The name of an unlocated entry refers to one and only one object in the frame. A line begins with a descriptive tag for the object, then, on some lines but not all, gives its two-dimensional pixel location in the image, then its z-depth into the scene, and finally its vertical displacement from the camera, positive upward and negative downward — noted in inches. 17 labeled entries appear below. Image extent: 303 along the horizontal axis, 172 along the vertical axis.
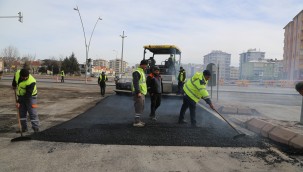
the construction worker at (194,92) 253.1 -15.9
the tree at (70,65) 2883.9 +80.5
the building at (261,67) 3612.2 +118.6
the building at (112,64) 7355.3 +257.3
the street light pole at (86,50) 1182.0 +94.6
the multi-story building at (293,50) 1590.8 +178.2
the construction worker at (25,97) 226.8 -20.3
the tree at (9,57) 3006.2 +157.7
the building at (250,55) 4931.1 +368.6
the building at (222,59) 3213.6 +210.2
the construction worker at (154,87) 303.3 -13.8
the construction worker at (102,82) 594.2 -18.3
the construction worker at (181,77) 524.3 -4.3
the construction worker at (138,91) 254.2 -15.5
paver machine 535.5 +23.4
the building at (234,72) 5157.5 +70.4
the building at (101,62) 7079.7 +286.9
